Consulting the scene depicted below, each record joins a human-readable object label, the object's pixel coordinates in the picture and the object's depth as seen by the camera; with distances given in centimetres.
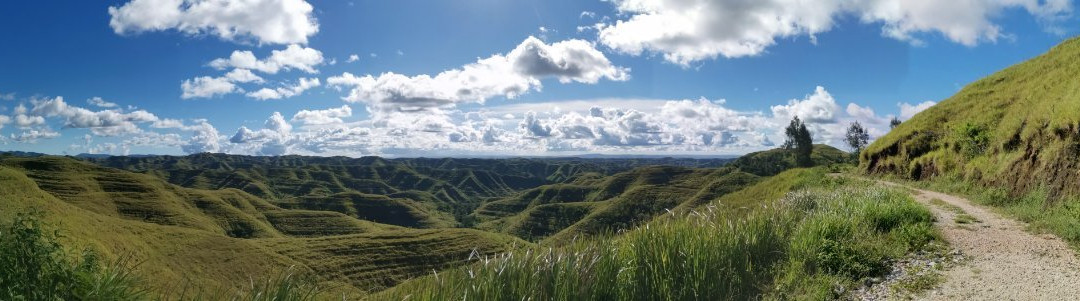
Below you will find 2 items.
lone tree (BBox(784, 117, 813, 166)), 14345
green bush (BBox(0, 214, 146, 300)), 740
